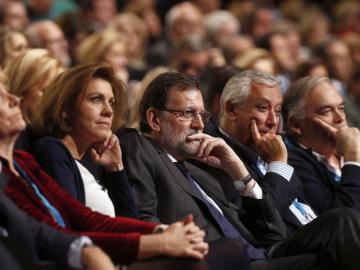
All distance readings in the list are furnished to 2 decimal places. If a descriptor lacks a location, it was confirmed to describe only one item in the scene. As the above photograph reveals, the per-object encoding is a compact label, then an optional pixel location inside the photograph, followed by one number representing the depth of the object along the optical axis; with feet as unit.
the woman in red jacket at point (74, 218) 24.41
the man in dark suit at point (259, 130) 35.27
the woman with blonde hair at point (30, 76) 34.19
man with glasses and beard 30.01
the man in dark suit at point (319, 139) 37.42
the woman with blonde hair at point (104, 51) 50.47
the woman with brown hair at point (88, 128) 28.81
